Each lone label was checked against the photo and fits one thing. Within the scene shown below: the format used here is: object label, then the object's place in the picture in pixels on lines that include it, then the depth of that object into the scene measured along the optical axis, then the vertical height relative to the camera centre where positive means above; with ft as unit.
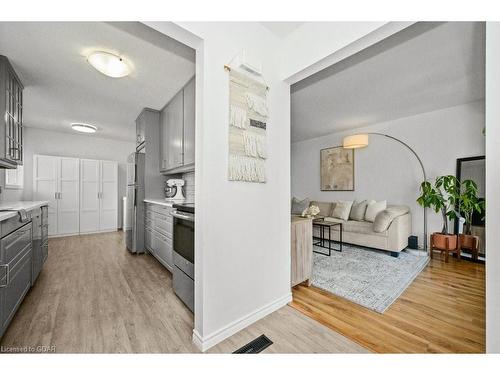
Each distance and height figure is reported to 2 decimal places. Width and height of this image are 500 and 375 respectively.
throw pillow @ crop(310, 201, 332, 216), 15.52 -1.49
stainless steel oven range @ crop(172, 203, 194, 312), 5.96 -1.99
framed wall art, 15.98 +1.42
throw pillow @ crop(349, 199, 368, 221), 13.67 -1.52
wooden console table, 7.41 -2.27
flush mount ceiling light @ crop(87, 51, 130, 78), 6.71 +3.95
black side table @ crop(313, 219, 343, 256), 11.65 -2.87
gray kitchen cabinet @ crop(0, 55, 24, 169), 6.98 +2.44
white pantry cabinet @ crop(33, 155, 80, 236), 15.30 -0.26
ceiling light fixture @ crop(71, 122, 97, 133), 14.05 +3.90
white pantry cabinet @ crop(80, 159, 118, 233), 16.93 -0.78
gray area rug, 7.04 -3.55
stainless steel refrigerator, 11.64 -1.19
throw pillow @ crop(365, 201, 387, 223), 13.00 -1.32
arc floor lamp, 12.23 +2.63
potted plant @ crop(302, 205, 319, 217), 10.36 -1.14
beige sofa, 11.05 -2.57
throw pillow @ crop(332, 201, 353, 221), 14.05 -1.51
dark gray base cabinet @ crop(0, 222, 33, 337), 4.75 -2.17
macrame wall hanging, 5.22 +1.52
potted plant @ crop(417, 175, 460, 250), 10.44 -0.71
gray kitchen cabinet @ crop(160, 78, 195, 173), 8.80 +2.52
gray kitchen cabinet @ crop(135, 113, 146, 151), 11.93 +3.20
